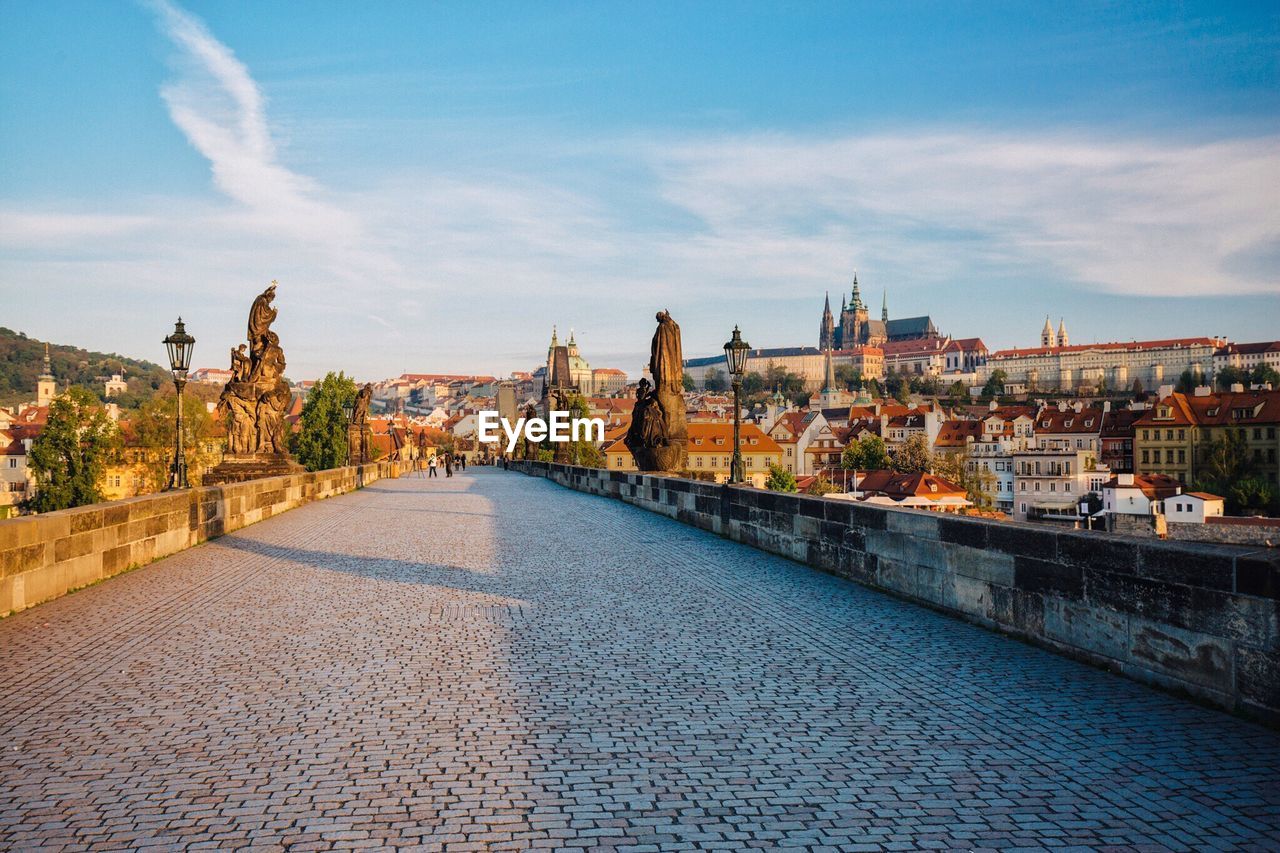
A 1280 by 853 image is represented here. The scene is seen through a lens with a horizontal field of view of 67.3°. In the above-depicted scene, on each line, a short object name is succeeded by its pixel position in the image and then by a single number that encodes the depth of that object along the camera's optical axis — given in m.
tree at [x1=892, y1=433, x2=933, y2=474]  97.69
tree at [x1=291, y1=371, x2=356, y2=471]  67.38
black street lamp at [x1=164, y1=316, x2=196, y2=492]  17.75
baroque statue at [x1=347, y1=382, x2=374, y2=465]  43.34
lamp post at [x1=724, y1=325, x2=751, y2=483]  17.59
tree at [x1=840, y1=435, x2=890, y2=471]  105.50
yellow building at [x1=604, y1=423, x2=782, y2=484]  100.69
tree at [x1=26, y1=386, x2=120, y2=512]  56.25
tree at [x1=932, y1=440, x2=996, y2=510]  93.56
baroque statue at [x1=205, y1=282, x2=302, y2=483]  20.17
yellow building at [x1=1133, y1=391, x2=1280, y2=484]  90.19
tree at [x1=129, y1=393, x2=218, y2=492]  66.38
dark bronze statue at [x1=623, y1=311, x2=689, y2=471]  19.83
